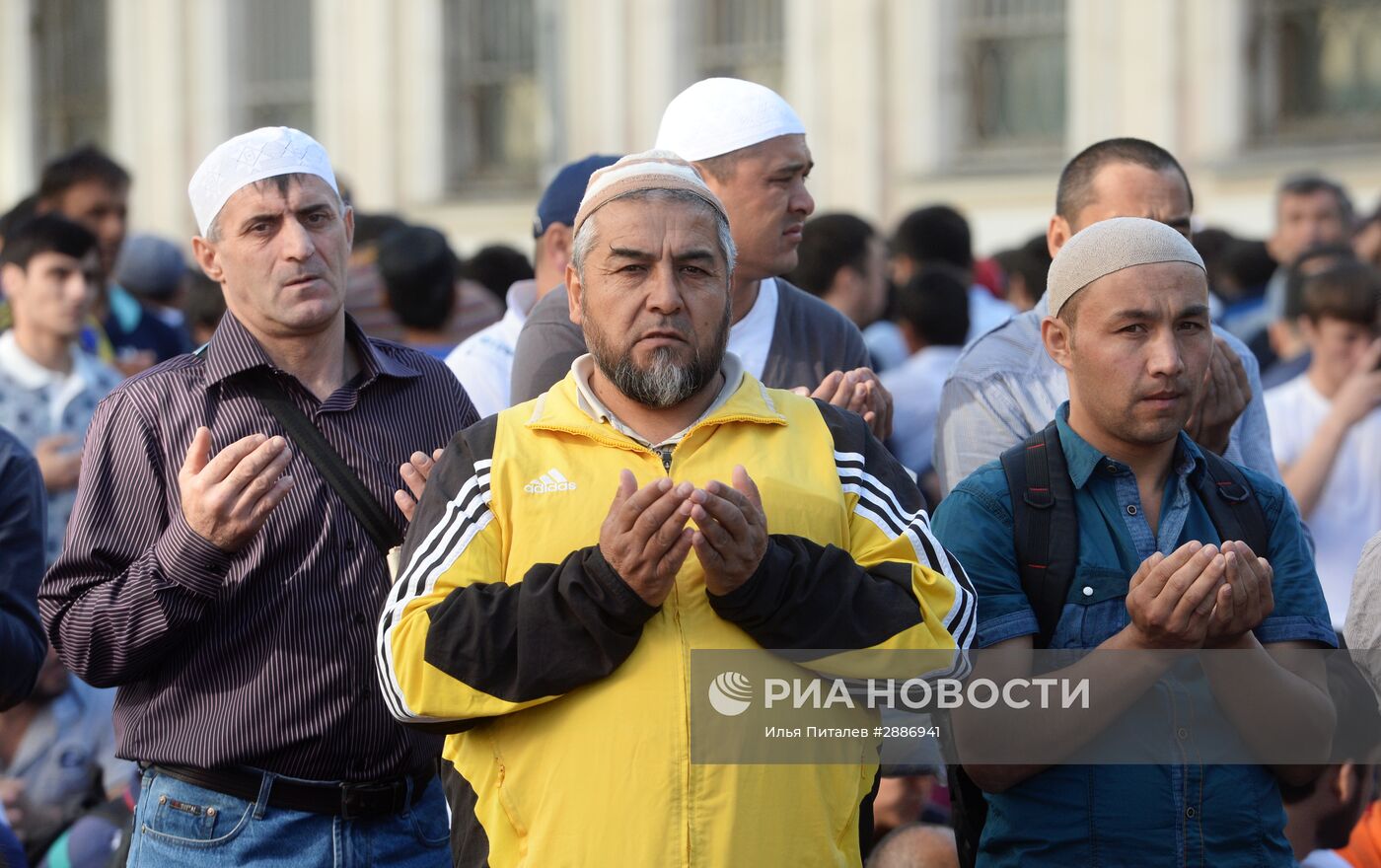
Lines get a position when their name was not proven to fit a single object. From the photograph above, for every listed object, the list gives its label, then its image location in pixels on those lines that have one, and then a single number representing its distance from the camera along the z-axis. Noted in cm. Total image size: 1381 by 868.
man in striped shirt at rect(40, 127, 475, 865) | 709
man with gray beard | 616
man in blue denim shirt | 677
